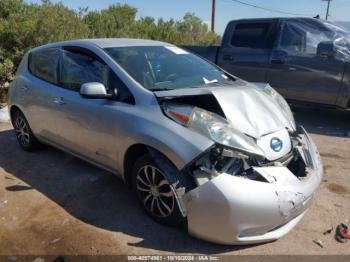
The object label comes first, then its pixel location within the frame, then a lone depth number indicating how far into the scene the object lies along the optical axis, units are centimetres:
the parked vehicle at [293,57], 620
